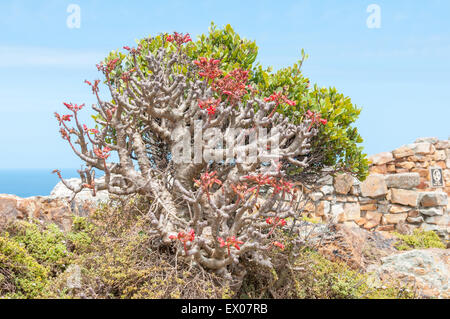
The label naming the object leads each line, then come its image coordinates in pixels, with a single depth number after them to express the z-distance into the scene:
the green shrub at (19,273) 5.46
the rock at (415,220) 12.30
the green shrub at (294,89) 7.35
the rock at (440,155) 13.55
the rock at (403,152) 12.77
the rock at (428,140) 13.86
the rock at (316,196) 11.45
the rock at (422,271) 6.65
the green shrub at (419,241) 10.18
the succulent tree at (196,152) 5.05
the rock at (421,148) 12.99
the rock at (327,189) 11.56
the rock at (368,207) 12.12
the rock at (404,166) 12.78
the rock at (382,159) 12.61
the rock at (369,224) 12.11
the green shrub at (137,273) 5.00
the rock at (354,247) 7.52
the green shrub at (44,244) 6.29
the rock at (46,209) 7.94
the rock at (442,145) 13.91
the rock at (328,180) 11.30
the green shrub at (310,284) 5.89
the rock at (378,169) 12.65
